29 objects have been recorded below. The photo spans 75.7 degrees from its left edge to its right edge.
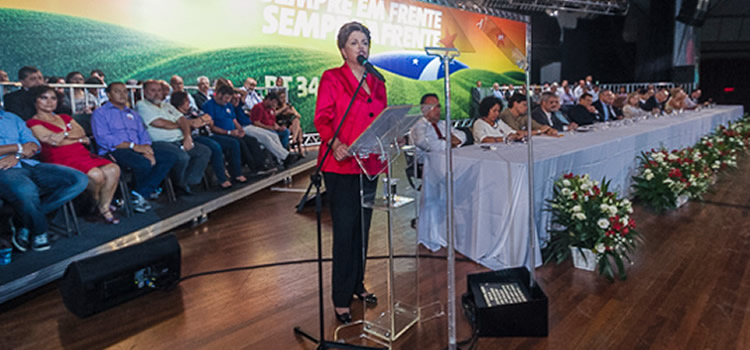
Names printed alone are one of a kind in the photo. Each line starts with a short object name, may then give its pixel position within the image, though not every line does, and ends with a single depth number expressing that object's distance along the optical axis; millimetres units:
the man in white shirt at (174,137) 4555
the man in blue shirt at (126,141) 4062
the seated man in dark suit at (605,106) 7035
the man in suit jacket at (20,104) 3951
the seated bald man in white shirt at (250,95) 7449
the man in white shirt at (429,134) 3879
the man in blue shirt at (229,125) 5684
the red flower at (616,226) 2920
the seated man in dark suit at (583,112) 6430
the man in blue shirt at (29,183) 2996
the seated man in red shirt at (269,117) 6539
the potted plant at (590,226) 2934
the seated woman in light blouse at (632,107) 7590
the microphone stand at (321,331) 1787
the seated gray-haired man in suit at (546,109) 5250
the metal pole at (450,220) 1606
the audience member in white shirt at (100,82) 5757
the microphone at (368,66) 1702
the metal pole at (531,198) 2108
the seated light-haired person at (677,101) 8281
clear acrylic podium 1888
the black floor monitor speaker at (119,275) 2412
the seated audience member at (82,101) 5031
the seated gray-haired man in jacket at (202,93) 6546
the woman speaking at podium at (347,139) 2080
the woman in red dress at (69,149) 3529
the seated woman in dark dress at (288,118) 7293
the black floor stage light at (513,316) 2195
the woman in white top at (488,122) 4289
